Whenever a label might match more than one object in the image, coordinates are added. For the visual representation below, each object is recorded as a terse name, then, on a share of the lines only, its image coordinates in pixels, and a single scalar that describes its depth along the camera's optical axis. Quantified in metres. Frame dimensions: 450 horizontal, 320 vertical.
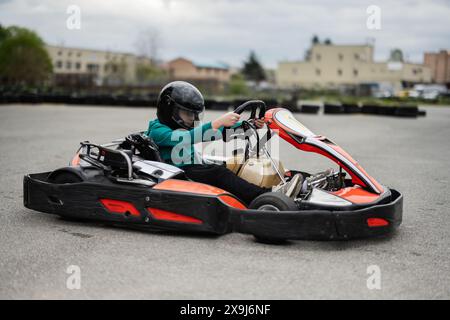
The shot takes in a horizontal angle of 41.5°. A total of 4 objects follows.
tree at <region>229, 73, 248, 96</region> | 48.22
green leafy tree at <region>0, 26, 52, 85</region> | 53.66
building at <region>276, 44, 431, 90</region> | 79.19
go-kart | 3.67
